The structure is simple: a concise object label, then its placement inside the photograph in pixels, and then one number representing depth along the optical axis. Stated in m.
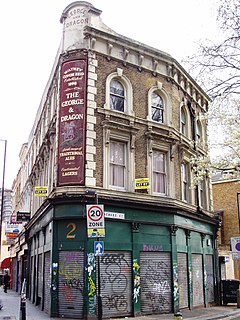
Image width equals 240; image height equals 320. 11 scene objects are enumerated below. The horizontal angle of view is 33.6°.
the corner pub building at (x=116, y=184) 14.94
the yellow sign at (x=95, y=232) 12.53
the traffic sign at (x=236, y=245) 17.03
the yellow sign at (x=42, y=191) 18.80
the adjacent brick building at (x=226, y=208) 35.16
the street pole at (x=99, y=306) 12.04
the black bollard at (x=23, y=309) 11.73
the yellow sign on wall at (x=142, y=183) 16.77
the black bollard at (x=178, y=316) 13.48
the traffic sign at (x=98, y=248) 12.38
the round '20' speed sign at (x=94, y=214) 12.59
